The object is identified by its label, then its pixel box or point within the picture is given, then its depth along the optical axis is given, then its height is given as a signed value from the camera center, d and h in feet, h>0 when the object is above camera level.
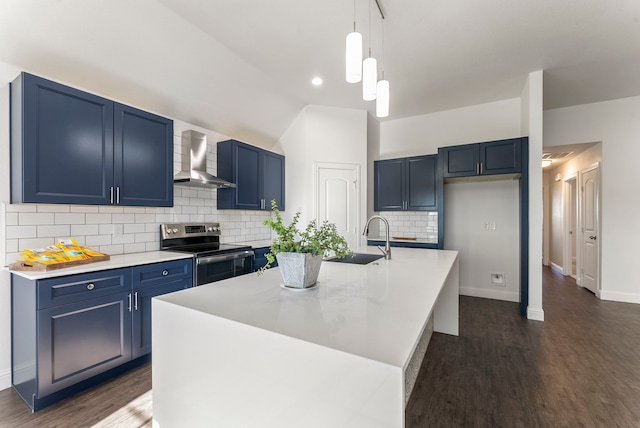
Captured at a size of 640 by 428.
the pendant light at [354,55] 5.61 +3.05
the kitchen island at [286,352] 2.39 -1.35
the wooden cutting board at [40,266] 6.37 -1.20
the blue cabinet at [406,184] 14.58 +1.54
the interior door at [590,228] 15.02 -0.80
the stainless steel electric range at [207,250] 9.61 -1.32
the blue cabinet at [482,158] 12.24 +2.44
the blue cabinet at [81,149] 6.61 +1.69
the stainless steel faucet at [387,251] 7.89 -1.02
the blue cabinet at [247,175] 12.47 +1.75
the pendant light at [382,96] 6.89 +2.77
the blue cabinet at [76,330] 6.14 -2.72
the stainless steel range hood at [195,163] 10.35 +1.92
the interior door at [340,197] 14.96 +0.84
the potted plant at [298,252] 4.49 -0.60
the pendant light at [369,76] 6.21 +2.95
